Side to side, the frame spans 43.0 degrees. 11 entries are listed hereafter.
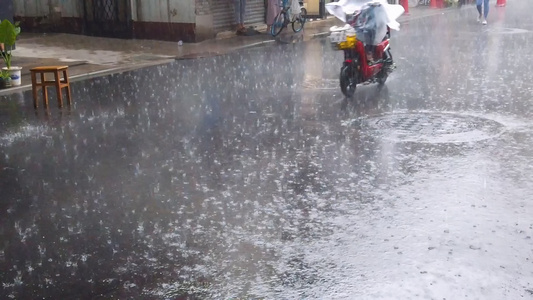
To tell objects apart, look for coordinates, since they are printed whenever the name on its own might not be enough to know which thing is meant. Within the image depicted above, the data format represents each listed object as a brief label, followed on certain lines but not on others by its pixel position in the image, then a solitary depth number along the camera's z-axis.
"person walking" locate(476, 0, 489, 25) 27.78
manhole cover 9.34
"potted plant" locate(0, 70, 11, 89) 13.96
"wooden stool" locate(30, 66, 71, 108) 12.19
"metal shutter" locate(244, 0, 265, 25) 25.33
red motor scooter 12.52
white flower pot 14.09
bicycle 23.17
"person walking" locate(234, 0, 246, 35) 23.98
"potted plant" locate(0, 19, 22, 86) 13.48
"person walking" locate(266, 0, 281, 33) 23.62
